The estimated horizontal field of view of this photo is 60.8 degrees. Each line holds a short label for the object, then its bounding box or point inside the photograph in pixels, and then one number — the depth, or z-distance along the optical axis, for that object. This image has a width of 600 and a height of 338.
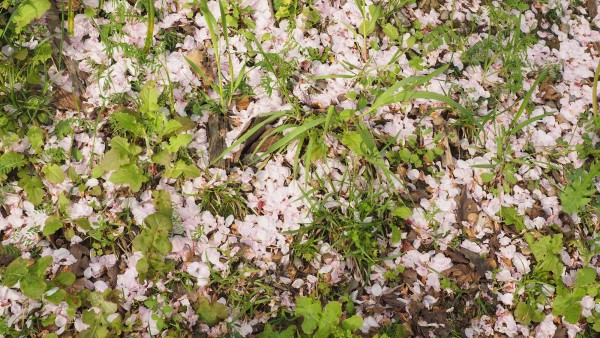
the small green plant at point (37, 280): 2.29
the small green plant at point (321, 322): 2.33
